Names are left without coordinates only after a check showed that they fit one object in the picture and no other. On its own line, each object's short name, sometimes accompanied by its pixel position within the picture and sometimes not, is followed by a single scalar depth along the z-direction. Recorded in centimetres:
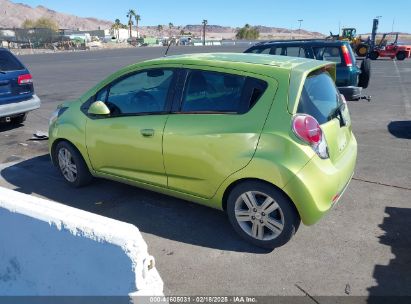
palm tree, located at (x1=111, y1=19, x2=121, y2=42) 14288
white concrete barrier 195
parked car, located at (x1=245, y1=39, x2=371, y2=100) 957
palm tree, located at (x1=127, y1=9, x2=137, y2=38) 13688
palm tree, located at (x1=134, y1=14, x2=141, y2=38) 13952
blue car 728
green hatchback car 319
